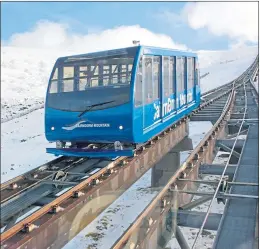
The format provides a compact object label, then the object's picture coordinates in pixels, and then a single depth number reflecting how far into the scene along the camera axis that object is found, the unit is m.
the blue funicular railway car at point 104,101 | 8.05
